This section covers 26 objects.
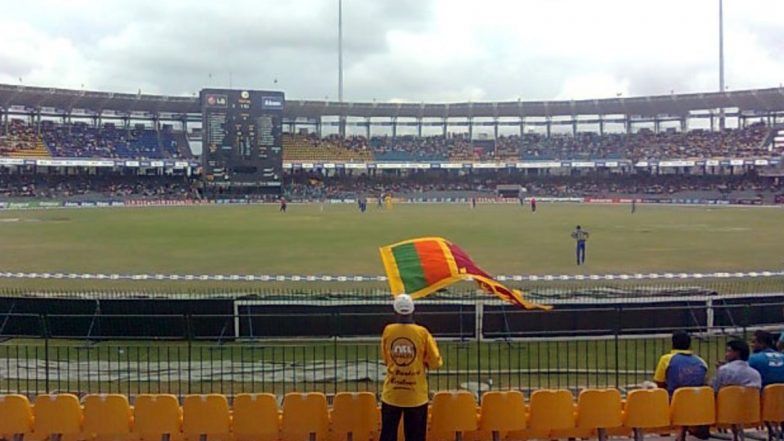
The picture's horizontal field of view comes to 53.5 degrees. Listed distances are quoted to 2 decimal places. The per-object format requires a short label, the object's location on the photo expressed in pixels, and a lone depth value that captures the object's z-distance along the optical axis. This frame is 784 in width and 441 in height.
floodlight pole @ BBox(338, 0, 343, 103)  102.91
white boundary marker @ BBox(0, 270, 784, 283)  24.03
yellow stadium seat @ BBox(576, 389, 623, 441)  8.48
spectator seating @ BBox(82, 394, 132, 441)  8.26
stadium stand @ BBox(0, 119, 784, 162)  95.31
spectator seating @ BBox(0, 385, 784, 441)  8.20
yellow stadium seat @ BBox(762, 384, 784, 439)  8.53
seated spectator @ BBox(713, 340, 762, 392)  8.57
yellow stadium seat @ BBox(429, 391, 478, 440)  8.27
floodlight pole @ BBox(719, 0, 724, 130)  85.16
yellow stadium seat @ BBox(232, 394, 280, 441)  8.20
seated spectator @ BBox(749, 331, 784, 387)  8.82
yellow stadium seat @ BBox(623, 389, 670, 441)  8.41
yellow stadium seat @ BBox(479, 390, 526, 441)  8.36
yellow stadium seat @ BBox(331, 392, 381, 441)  8.20
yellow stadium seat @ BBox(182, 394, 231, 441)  8.19
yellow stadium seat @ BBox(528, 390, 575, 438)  8.44
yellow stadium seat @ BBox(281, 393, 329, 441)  8.20
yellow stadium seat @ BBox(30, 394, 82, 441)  8.23
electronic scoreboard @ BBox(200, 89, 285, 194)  81.44
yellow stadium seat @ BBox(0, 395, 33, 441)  8.25
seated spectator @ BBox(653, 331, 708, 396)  8.80
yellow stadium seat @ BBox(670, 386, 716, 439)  8.45
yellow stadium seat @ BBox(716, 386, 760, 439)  8.48
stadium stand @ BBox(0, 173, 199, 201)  88.75
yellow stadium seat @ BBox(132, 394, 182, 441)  8.22
